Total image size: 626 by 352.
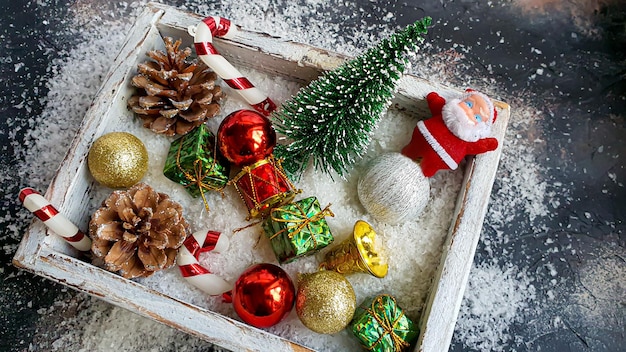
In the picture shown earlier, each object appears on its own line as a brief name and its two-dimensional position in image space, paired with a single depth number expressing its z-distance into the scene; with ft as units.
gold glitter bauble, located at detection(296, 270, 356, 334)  1.14
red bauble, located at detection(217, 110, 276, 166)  1.20
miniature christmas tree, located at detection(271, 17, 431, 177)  1.10
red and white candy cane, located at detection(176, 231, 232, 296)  1.20
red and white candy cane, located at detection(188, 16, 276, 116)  1.22
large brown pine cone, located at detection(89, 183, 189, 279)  1.17
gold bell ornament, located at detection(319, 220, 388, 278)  1.19
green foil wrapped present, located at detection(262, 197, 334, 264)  1.18
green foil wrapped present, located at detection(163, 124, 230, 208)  1.22
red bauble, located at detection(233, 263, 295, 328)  1.15
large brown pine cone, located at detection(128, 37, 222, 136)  1.24
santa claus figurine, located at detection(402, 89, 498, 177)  1.20
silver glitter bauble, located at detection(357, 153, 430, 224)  1.20
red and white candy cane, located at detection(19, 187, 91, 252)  1.13
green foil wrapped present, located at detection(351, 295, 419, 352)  1.16
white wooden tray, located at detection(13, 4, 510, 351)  1.14
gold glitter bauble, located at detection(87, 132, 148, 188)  1.19
